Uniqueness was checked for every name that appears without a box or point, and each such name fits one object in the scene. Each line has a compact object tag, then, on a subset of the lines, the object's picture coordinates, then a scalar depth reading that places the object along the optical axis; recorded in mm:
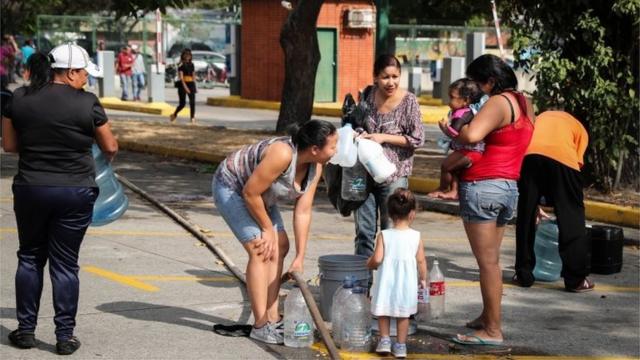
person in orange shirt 9078
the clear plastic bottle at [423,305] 7479
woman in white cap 6789
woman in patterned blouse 7945
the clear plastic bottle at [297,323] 7121
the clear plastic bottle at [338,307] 7124
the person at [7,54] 22859
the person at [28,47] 37656
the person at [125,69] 34156
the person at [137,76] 34906
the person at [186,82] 25688
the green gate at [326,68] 33000
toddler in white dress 6914
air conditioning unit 32906
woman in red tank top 7211
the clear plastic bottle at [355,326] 7051
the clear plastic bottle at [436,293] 7785
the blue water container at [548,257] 9539
